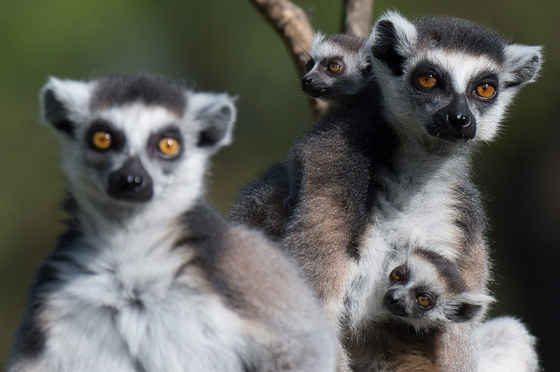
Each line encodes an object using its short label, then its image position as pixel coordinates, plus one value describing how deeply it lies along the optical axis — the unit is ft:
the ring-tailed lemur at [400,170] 30.09
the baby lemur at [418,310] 30.32
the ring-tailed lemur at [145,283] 23.12
